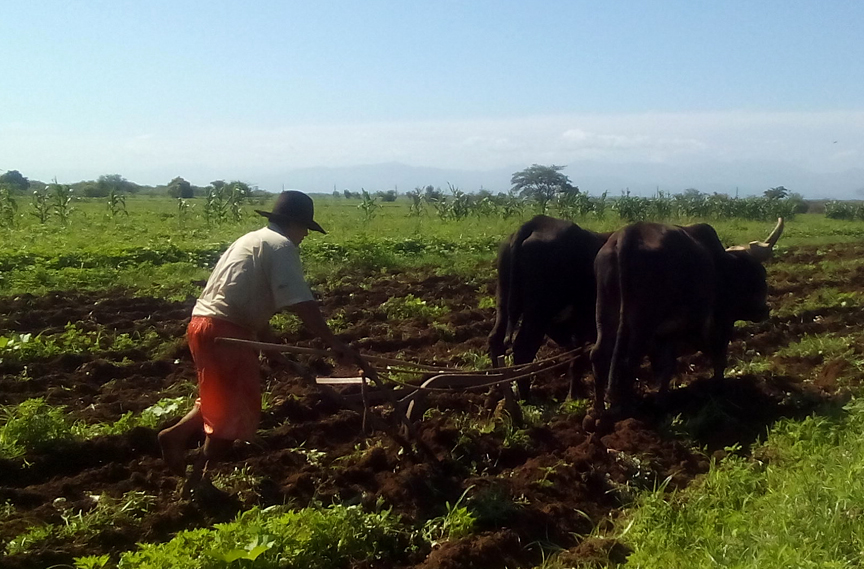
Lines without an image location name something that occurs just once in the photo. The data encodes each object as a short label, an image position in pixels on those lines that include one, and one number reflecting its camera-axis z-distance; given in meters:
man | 5.12
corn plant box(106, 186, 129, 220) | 28.30
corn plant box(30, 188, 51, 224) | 25.42
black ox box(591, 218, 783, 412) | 7.36
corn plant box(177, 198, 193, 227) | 27.87
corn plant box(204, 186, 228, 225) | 27.17
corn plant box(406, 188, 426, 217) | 35.25
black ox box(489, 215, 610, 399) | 8.04
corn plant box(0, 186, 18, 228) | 23.09
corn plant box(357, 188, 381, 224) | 29.72
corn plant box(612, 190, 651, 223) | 34.62
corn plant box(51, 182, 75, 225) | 24.94
